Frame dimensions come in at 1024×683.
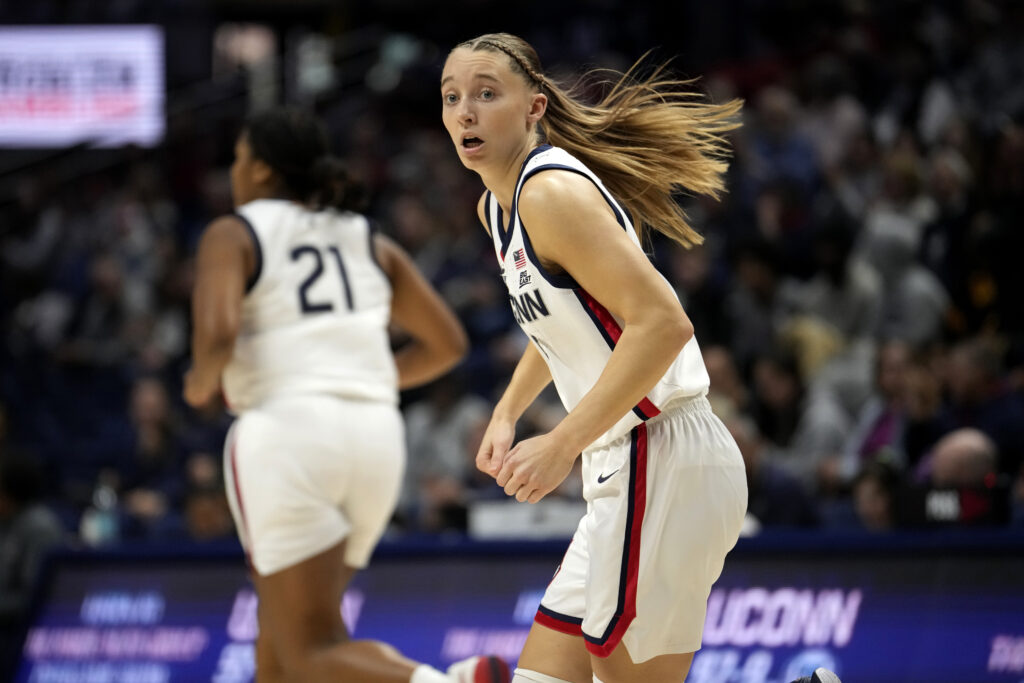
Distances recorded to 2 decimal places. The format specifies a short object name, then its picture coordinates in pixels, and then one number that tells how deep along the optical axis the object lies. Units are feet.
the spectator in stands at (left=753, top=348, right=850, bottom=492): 49.65
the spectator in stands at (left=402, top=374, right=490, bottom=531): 54.75
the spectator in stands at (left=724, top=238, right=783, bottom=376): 56.34
